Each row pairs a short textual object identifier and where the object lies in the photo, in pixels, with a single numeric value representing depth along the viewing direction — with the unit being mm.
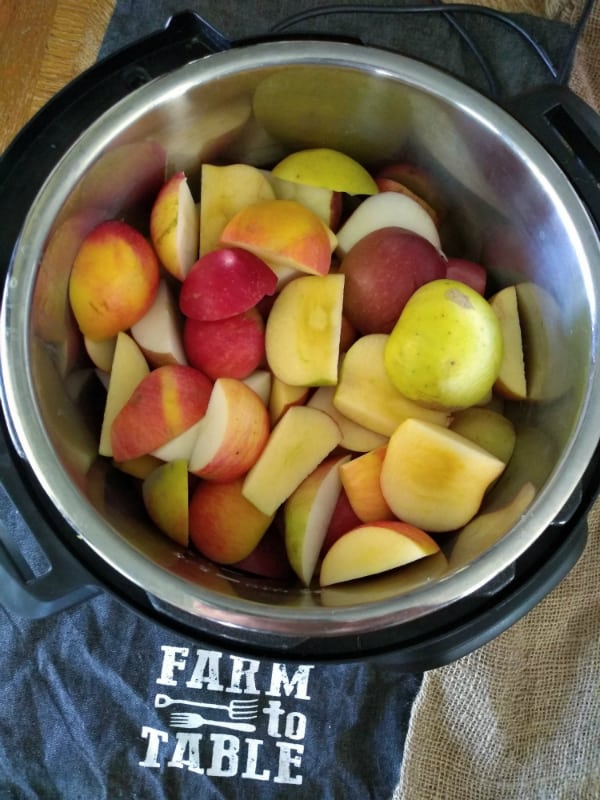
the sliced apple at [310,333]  691
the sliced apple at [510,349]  715
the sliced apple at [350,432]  717
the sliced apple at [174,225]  698
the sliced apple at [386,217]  740
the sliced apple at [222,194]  731
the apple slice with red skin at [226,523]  684
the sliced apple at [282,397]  712
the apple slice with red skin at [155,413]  658
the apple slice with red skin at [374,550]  629
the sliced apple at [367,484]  682
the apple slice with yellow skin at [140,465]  698
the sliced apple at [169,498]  662
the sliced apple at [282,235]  683
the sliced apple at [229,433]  658
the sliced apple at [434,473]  649
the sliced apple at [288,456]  687
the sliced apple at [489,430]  703
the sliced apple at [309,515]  675
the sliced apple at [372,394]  703
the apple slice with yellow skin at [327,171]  729
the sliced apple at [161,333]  709
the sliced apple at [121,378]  691
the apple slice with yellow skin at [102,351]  702
